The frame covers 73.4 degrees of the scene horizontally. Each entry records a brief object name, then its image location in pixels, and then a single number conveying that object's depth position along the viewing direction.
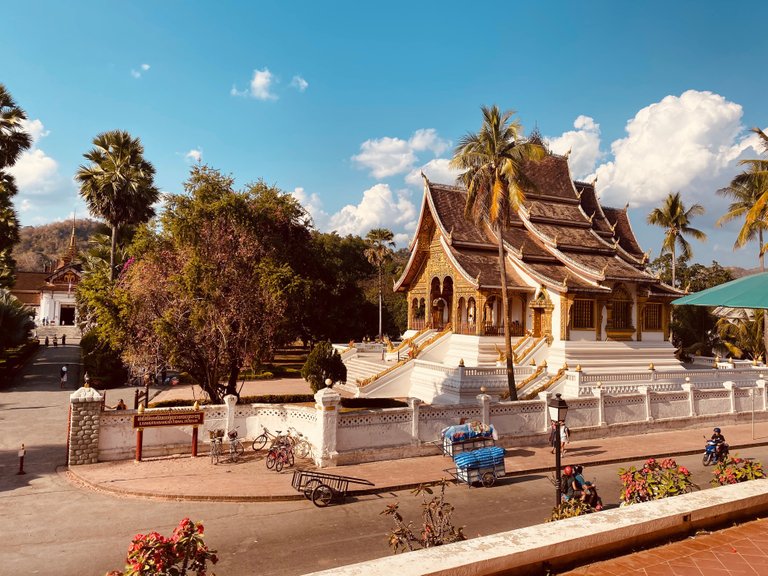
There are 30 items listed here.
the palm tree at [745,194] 31.56
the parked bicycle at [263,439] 15.60
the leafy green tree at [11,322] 28.17
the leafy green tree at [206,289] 16.50
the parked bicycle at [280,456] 14.05
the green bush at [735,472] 8.53
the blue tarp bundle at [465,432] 14.30
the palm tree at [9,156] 27.48
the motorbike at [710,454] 14.80
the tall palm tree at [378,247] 54.66
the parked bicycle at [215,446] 14.41
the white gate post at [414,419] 15.70
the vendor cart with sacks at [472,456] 13.18
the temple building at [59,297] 69.75
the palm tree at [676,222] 44.56
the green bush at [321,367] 24.58
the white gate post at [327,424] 14.26
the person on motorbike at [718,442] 14.37
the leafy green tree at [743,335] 35.53
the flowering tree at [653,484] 7.96
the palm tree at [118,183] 32.09
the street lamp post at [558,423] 10.32
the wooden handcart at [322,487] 11.59
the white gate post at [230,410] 15.58
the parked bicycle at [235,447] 14.82
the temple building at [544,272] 28.16
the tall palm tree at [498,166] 20.48
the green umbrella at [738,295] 7.74
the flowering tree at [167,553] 4.52
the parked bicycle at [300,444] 15.06
